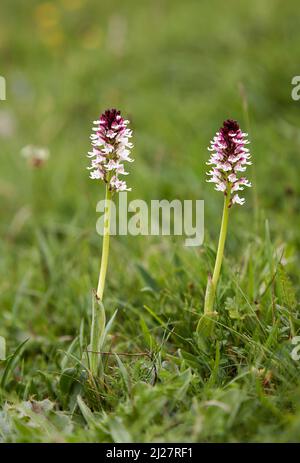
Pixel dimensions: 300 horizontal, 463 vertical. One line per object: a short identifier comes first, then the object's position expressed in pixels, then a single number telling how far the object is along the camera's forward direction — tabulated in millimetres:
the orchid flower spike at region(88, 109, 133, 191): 892
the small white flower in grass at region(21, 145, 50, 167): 1101
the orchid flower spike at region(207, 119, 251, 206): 889
